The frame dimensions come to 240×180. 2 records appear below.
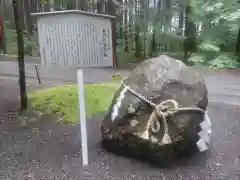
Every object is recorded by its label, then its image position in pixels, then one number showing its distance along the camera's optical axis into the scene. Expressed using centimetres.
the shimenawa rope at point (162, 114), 157
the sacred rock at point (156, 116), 159
